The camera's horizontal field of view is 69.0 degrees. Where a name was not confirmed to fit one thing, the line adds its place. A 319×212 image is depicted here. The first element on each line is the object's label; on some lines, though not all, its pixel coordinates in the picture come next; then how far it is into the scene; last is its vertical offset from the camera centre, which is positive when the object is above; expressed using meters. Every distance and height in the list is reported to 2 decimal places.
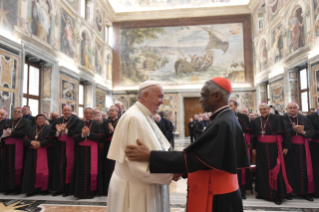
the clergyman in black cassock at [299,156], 5.06 -0.75
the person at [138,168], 1.84 -0.34
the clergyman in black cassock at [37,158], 5.29 -0.76
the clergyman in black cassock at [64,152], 5.33 -0.62
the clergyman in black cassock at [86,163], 5.06 -0.83
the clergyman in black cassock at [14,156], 5.42 -0.71
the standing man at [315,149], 5.11 -0.61
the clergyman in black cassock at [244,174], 5.20 -1.15
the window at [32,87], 9.28 +1.65
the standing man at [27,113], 6.41 +0.37
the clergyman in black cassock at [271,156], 4.76 -0.69
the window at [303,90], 11.17 +1.59
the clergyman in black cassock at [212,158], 1.72 -0.25
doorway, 19.17 +1.39
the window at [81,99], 14.25 +1.64
